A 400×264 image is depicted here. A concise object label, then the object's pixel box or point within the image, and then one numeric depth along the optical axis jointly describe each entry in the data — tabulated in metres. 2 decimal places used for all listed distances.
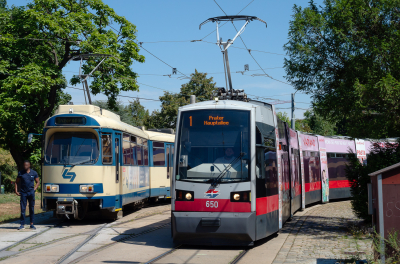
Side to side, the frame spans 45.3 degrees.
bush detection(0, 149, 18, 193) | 35.53
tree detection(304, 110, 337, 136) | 63.20
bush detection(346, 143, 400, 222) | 12.55
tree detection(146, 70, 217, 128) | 47.69
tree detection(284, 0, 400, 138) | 11.45
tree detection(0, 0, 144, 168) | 24.42
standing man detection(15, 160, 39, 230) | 13.23
